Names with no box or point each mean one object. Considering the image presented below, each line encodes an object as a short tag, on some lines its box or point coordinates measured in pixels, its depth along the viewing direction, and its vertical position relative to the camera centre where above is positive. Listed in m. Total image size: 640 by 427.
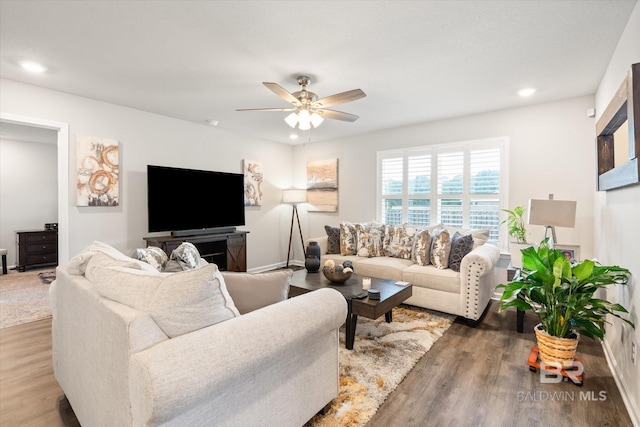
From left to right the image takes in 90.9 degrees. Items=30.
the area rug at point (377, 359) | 1.86 -1.18
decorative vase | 3.45 -0.57
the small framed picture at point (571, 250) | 3.36 -0.46
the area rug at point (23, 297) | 3.38 -1.17
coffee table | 2.54 -0.75
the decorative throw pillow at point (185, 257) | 2.25 -0.37
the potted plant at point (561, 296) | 2.04 -0.60
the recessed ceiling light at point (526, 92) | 3.34 +1.26
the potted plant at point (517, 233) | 3.69 -0.30
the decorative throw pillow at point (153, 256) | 2.41 -0.39
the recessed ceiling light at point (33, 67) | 2.76 +1.26
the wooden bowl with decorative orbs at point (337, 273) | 2.96 -0.62
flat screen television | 4.12 +0.10
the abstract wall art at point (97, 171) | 3.64 +0.43
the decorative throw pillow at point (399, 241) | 4.13 -0.44
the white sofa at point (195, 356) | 1.05 -0.58
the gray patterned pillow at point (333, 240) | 4.60 -0.48
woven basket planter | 2.15 -0.98
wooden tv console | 4.39 -0.60
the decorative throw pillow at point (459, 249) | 3.47 -0.46
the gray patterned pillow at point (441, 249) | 3.58 -0.48
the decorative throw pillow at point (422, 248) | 3.77 -0.49
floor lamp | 5.76 +0.21
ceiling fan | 2.79 +0.96
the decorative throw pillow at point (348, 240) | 4.43 -0.46
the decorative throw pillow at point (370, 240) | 4.30 -0.45
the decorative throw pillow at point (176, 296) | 1.20 -0.36
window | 4.16 +0.34
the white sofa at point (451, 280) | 3.14 -0.79
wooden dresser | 5.71 -0.77
